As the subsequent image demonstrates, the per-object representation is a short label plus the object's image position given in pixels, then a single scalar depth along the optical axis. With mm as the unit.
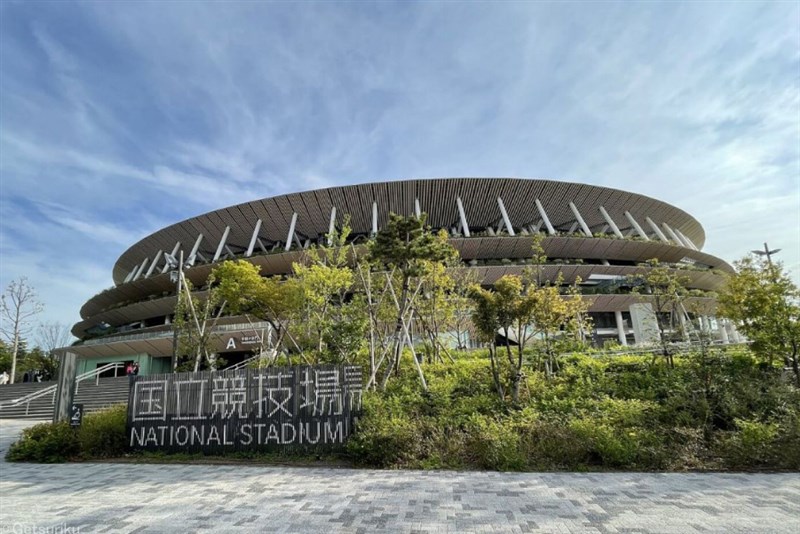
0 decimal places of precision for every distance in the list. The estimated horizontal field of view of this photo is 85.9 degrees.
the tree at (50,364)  39781
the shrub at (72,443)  9773
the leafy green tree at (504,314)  10664
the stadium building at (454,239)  31906
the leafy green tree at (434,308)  15472
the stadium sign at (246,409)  9320
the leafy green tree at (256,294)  14913
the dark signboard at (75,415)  10289
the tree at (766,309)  11172
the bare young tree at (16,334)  32438
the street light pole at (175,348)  15156
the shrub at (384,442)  8141
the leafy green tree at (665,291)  13353
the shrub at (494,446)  7598
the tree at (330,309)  13125
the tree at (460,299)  16531
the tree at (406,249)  12125
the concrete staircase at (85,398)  19406
